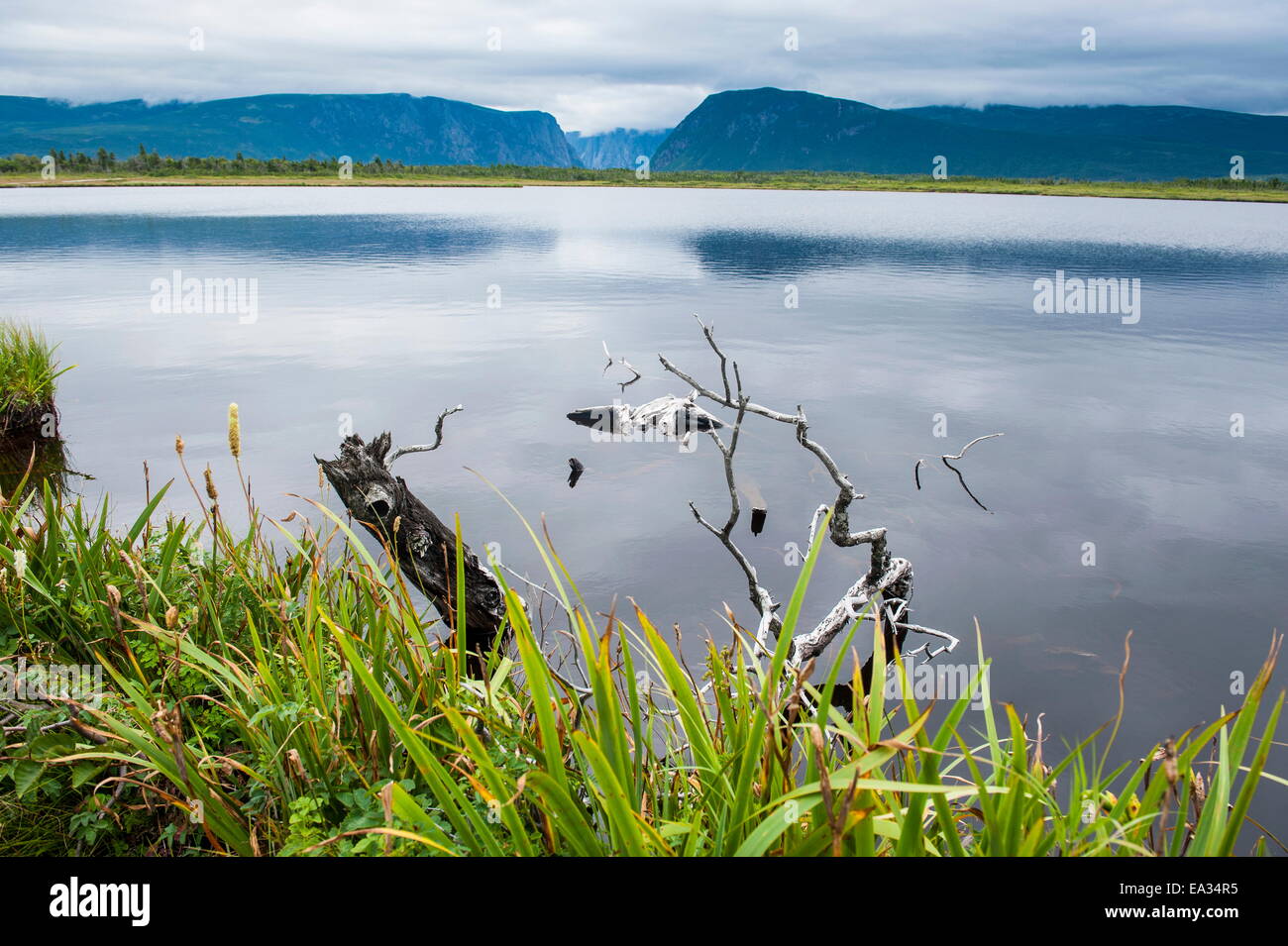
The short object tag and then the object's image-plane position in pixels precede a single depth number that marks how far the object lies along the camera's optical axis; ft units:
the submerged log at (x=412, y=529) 28.37
